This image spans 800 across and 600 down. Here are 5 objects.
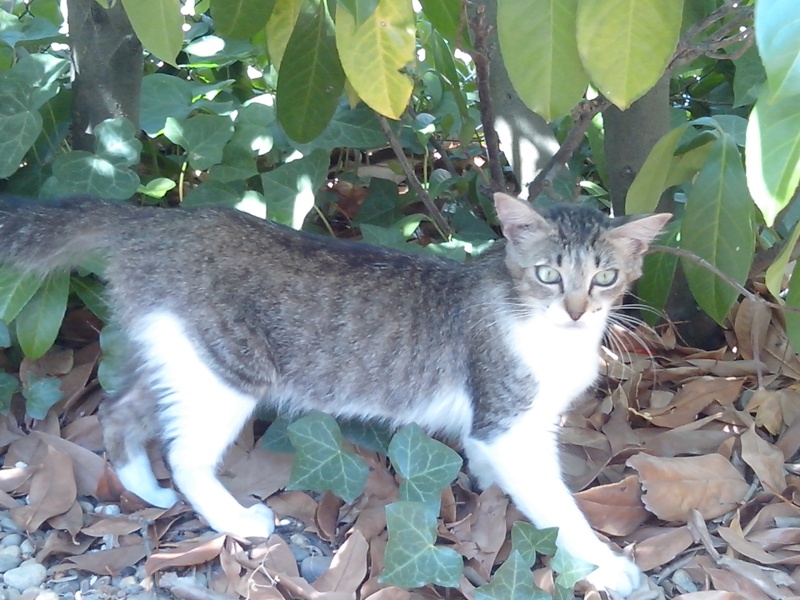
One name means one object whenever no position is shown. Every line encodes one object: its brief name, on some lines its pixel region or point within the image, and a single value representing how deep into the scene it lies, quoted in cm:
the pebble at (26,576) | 86
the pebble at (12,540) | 89
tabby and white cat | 93
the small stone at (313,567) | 89
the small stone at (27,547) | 89
